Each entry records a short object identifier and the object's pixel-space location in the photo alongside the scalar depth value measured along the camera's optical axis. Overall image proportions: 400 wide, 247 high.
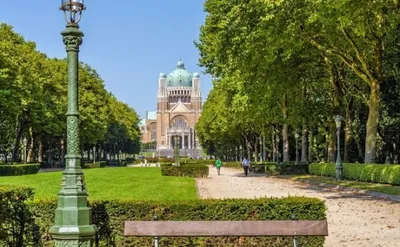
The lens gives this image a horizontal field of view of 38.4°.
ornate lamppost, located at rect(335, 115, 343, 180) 34.30
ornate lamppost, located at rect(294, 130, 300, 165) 51.80
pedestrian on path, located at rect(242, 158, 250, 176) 48.22
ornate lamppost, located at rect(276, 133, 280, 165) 59.06
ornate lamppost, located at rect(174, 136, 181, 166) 54.98
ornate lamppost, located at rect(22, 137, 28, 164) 68.86
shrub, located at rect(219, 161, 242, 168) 74.24
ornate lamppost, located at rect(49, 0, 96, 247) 8.48
